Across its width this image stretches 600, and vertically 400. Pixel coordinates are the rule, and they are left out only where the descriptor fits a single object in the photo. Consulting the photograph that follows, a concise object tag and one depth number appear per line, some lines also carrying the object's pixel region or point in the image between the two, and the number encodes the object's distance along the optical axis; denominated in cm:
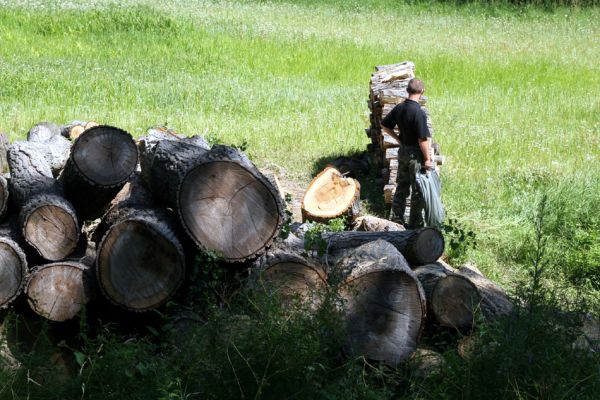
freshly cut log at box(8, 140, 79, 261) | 1281
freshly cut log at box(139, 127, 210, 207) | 1292
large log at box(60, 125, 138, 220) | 1365
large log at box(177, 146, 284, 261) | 1232
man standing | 2064
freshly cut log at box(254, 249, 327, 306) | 1204
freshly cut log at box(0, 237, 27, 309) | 1223
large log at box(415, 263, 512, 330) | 1261
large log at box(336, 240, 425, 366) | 1187
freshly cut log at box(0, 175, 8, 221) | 1335
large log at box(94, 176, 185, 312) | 1211
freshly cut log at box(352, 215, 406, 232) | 1864
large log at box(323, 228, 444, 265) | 1415
